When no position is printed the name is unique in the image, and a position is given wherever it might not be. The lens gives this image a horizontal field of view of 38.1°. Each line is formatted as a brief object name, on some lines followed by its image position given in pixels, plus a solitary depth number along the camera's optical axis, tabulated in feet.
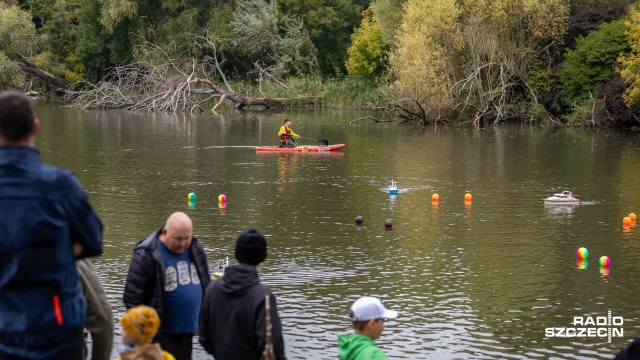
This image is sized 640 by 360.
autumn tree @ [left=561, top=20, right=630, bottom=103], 151.74
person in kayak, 110.42
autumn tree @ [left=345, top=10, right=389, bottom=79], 199.72
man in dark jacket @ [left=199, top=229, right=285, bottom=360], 20.52
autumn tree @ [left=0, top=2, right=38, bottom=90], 205.87
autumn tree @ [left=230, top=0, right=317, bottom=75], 218.18
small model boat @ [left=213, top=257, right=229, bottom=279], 48.81
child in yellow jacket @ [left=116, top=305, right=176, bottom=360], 18.65
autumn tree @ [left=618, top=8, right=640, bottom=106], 131.34
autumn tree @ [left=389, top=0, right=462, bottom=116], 152.05
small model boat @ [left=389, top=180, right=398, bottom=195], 78.89
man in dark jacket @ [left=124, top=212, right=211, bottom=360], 23.75
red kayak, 111.45
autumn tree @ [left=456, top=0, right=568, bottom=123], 153.48
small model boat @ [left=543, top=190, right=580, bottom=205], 73.46
